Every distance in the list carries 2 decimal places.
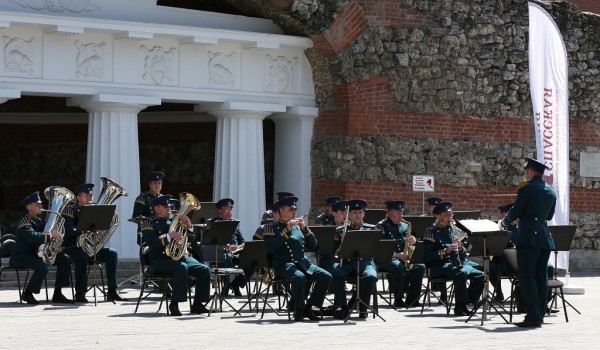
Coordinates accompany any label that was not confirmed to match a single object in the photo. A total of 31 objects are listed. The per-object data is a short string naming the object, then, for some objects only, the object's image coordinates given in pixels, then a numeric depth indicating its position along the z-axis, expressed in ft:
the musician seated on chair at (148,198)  67.77
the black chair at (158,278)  58.90
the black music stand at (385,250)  60.75
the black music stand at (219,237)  60.23
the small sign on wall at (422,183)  84.38
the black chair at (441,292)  61.31
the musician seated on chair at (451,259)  60.29
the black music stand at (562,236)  61.77
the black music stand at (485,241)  56.24
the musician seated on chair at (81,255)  64.44
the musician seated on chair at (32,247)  62.90
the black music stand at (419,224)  67.51
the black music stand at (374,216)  71.77
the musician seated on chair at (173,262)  58.34
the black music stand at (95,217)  62.59
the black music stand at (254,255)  58.08
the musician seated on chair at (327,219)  69.87
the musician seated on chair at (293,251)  57.77
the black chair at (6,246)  68.39
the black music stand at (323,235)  60.18
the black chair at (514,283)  57.47
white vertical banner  70.03
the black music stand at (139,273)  64.81
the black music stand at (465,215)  70.23
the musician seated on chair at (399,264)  64.75
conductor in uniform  54.75
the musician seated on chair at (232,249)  65.72
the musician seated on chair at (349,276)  58.34
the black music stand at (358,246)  57.36
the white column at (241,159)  83.61
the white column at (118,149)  79.10
